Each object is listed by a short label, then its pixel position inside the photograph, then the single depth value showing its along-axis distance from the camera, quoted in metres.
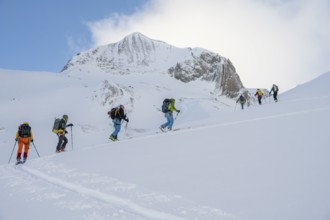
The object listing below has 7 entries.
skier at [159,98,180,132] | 16.77
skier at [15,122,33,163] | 13.56
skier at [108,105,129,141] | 16.27
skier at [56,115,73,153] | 15.62
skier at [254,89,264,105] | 29.27
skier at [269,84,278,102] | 28.34
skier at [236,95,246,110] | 30.32
